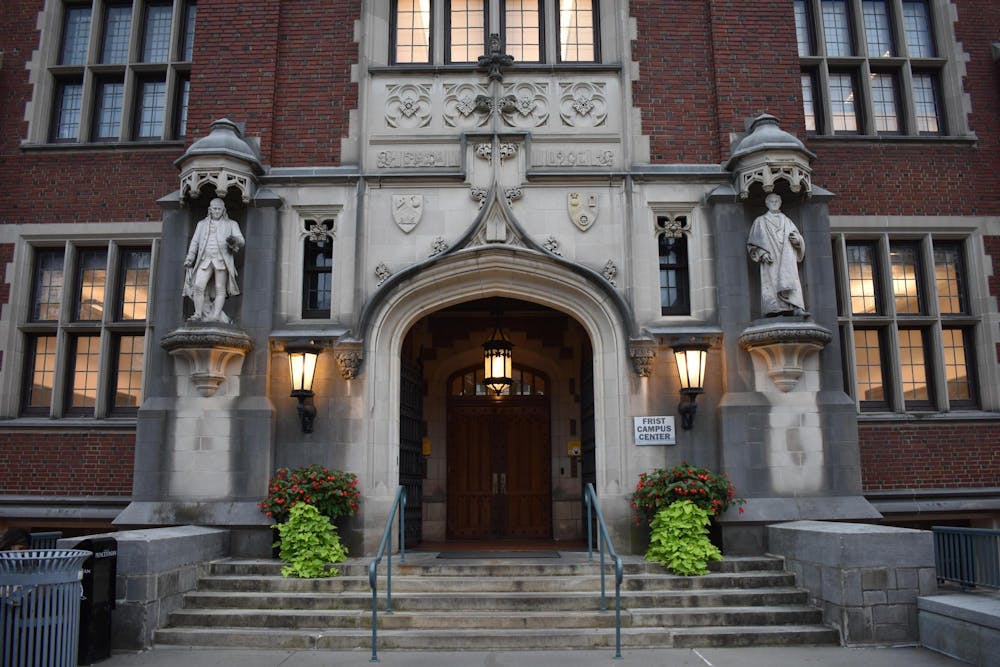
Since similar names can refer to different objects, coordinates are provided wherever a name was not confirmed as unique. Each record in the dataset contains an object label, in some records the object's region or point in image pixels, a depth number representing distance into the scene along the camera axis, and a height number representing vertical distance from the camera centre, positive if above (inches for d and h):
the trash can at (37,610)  236.2 -35.3
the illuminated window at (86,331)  474.9 +94.9
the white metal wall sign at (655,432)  402.0 +27.4
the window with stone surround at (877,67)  498.6 +261.4
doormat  402.3 -33.4
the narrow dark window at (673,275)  426.3 +112.5
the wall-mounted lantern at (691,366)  393.1 +59.1
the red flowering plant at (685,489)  370.0 -1.1
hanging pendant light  470.0 +72.9
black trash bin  280.2 -37.9
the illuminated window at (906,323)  467.5 +94.5
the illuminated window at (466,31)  457.4 +260.3
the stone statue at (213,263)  397.4 +112.4
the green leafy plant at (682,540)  351.3 -23.5
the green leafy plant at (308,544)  351.6 -24.4
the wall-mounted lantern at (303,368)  395.2 +59.4
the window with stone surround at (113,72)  504.7 +264.1
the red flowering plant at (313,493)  375.6 -1.6
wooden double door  551.2 +13.4
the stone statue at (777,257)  395.9 +113.8
